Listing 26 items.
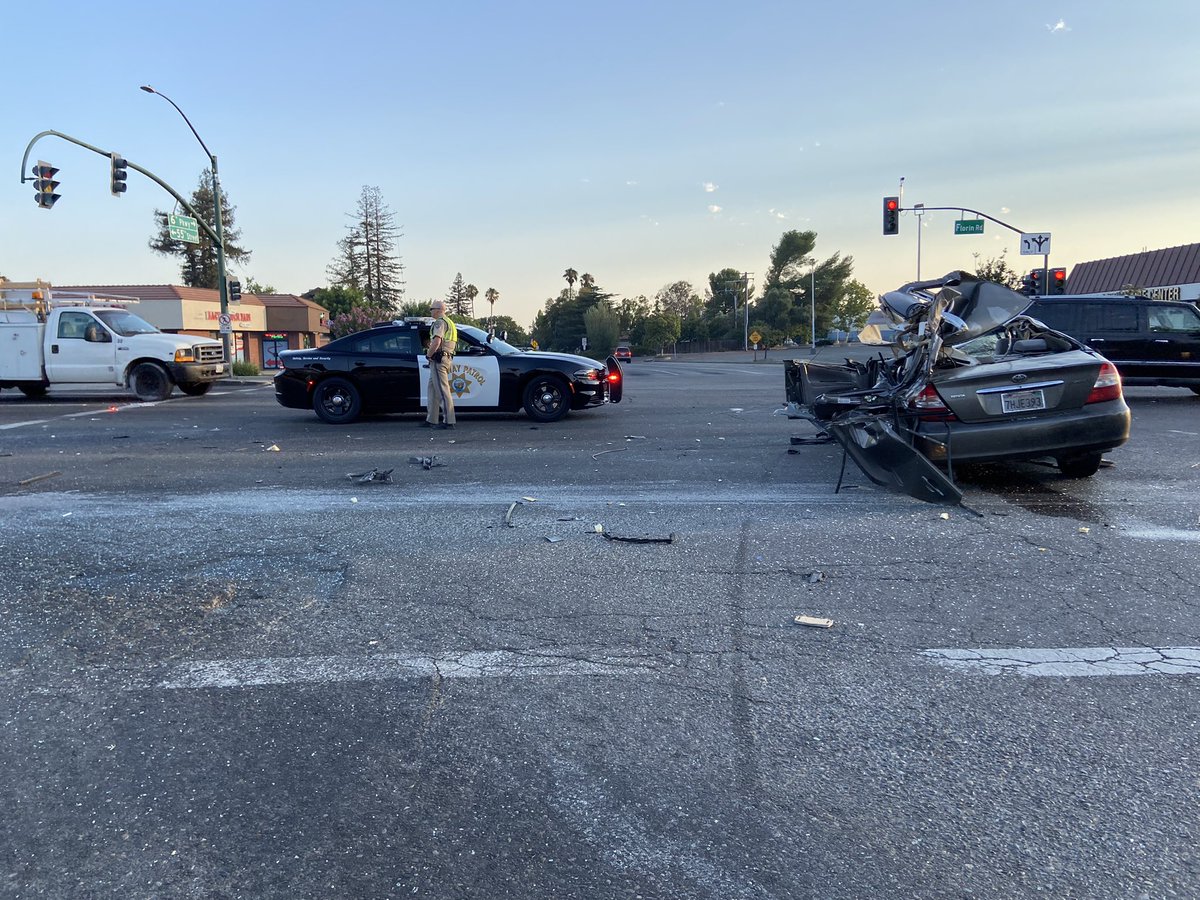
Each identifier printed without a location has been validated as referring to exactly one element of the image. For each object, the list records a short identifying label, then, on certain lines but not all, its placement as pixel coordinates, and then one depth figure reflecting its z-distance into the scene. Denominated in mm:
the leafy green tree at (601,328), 112062
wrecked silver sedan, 7184
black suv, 15203
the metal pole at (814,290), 88750
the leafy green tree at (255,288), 96412
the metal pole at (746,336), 95500
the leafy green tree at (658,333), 107625
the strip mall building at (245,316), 48750
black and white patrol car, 13117
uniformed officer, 12258
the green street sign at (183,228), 25406
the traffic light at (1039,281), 28103
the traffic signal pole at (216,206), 21703
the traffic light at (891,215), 29281
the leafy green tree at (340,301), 74562
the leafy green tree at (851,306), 104138
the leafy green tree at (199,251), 78625
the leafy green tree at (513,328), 139000
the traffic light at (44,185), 22172
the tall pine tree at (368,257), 99500
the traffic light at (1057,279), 29641
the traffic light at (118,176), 23328
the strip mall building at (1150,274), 35469
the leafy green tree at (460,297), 155625
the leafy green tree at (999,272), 44912
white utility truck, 18047
